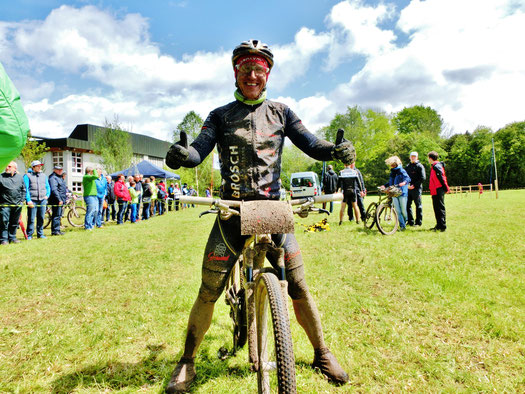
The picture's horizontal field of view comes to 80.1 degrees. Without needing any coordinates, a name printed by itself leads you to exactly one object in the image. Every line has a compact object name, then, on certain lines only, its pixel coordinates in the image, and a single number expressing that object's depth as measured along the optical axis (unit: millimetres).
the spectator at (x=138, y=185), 16203
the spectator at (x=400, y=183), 9539
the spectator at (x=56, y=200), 11164
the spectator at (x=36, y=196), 10213
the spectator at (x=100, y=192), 12852
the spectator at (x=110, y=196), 15961
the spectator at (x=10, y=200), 9367
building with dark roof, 44375
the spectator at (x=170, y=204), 24219
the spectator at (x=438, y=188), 8970
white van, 25953
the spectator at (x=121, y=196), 14562
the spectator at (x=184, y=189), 26733
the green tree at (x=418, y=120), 66875
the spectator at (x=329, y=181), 14539
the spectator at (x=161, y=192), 22312
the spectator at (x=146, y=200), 18031
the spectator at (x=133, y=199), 15305
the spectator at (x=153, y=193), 18550
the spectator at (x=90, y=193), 11789
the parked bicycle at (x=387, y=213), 8895
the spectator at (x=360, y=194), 10992
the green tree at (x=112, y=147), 42969
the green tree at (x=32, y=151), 30359
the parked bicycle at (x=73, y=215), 14180
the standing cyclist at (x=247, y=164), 2484
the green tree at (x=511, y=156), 47781
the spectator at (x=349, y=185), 10945
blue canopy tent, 25250
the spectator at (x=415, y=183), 10062
